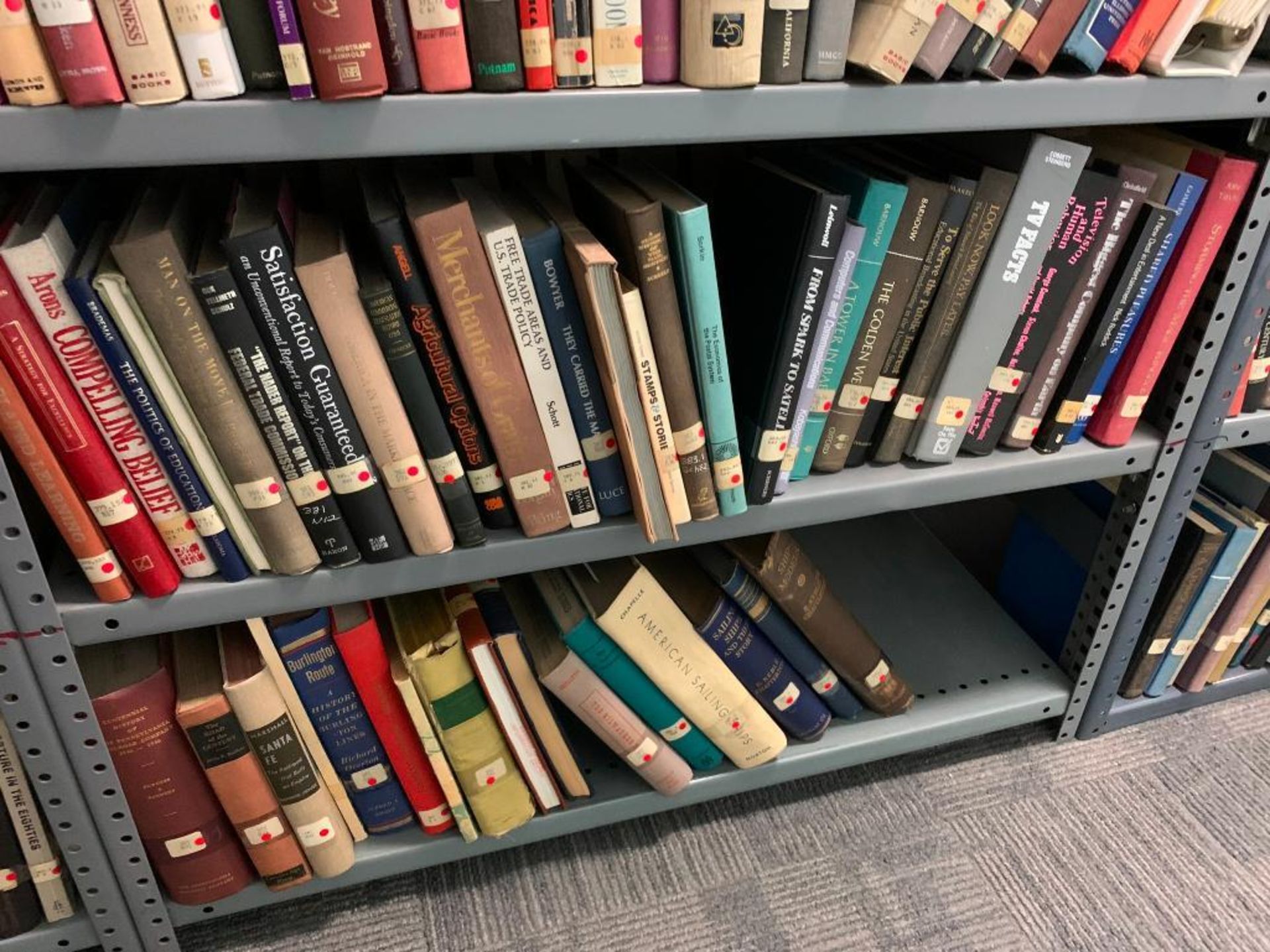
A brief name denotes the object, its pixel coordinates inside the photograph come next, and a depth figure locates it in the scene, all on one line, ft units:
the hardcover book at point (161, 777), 2.88
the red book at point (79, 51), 1.94
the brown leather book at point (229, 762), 2.90
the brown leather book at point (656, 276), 2.53
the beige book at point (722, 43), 2.27
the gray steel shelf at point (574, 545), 2.72
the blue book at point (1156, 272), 2.97
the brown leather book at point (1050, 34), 2.54
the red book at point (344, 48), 2.04
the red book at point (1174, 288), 2.99
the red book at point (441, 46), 2.13
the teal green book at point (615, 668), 3.21
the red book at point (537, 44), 2.19
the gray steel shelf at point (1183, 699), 4.33
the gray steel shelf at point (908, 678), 3.54
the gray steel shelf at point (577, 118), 2.08
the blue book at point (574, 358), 2.54
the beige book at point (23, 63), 1.94
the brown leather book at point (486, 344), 2.41
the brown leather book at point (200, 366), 2.26
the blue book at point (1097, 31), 2.57
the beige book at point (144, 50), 1.98
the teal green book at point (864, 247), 2.80
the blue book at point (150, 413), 2.27
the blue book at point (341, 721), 2.99
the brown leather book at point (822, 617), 3.44
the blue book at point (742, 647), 3.42
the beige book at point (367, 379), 2.41
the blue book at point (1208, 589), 3.85
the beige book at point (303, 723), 2.92
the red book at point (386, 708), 3.04
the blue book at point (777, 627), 3.41
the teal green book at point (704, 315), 2.56
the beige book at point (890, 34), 2.41
